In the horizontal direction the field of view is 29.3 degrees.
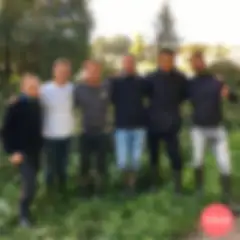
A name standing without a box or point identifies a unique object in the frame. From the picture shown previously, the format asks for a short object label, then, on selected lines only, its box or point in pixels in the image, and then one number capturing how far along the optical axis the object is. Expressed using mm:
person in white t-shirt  3174
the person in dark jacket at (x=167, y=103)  3277
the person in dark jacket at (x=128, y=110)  3290
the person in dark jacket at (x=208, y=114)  3241
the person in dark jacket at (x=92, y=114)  3280
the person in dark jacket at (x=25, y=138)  2818
